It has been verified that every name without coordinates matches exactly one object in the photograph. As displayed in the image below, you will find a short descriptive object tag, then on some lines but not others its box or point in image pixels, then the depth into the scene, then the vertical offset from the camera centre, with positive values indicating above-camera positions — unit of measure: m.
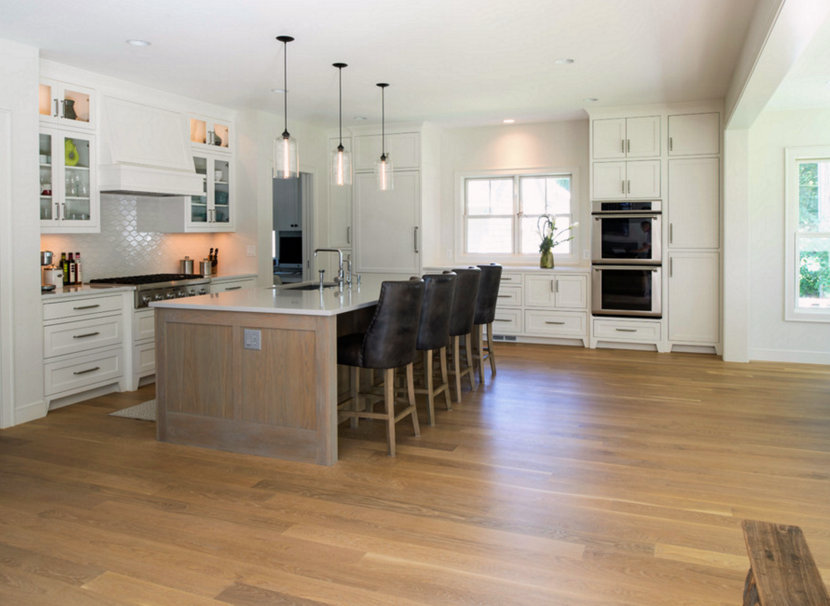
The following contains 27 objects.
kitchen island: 3.47 -0.54
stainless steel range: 5.32 -0.08
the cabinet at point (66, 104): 4.91 +1.31
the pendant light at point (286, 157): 4.12 +0.74
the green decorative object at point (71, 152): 5.10 +0.96
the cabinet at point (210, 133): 6.43 +1.42
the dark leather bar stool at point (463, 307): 4.73 -0.23
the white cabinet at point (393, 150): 7.75 +1.48
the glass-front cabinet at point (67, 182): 4.86 +0.72
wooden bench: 1.47 -0.70
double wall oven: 6.82 +0.16
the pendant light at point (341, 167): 4.80 +0.78
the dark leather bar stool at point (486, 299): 5.37 -0.20
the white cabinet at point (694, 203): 6.62 +0.71
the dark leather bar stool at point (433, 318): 4.10 -0.28
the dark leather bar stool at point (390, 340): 3.59 -0.36
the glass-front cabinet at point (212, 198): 6.40 +0.78
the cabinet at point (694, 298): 6.70 -0.25
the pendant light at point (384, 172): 5.21 +0.81
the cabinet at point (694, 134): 6.55 +1.39
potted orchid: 7.43 +0.45
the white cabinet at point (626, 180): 6.80 +0.97
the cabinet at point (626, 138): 6.76 +1.40
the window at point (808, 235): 6.37 +0.37
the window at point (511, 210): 7.83 +0.77
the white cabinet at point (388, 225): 7.84 +0.60
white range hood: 5.33 +1.06
